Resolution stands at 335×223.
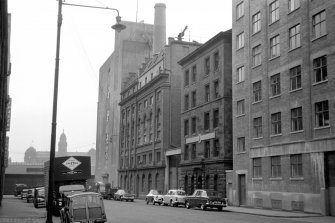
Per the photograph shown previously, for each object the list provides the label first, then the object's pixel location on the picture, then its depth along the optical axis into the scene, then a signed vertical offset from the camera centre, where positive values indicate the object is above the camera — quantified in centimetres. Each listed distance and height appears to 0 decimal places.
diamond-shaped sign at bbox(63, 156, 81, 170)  2855 +75
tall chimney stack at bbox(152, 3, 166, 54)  8281 +2711
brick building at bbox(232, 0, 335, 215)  3269 +602
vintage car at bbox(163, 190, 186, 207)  4327 -215
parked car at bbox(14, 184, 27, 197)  7738 -253
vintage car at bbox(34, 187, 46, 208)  4094 -215
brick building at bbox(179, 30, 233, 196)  4819 +704
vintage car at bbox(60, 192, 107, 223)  1877 -139
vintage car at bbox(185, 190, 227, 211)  3716 -204
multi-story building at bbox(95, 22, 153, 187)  9262 +2106
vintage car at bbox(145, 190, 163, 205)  4891 -246
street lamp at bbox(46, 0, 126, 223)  1616 +181
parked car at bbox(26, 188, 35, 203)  5549 -267
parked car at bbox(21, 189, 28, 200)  6425 -281
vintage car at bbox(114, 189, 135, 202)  5928 -273
